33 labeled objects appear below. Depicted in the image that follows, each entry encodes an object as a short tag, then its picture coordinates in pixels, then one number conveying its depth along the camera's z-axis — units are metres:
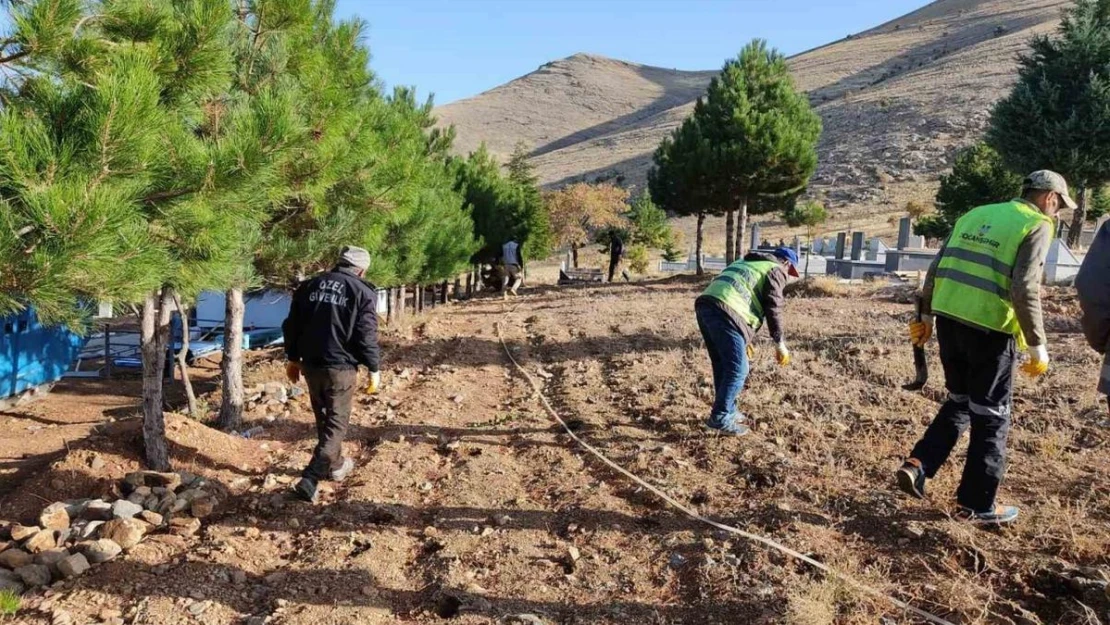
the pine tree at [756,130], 19.11
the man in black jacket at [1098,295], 2.95
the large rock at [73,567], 3.49
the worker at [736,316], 5.09
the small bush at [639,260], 29.62
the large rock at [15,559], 3.65
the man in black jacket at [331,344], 4.50
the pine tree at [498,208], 22.81
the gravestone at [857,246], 21.84
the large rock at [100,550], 3.59
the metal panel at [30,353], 10.34
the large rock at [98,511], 4.12
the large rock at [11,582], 3.38
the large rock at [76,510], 4.18
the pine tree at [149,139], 2.80
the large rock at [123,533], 3.73
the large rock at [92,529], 3.85
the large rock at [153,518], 4.07
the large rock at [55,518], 3.99
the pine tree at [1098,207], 29.26
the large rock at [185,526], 4.01
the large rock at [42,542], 3.76
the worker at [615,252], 25.64
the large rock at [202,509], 4.27
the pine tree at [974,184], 28.98
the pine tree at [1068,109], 17.50
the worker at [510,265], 20.94
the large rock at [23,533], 3.89
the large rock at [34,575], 3.45
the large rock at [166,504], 4.28
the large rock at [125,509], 4.04
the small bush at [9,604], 3.06
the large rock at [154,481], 4.59
